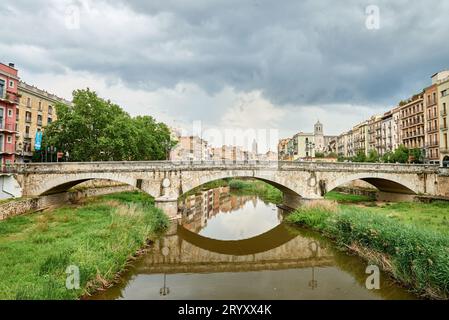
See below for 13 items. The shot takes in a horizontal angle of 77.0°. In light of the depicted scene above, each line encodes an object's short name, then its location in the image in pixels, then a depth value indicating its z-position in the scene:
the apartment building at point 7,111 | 27.61
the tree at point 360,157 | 55.65
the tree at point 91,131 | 32.09
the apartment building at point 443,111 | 39.06
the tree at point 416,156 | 43.30
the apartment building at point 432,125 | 41.50
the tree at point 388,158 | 45.99
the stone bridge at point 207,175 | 25.47
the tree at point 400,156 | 44.31
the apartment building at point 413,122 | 46.12
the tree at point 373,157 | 52.09
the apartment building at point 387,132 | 56.62
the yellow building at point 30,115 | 40.75
